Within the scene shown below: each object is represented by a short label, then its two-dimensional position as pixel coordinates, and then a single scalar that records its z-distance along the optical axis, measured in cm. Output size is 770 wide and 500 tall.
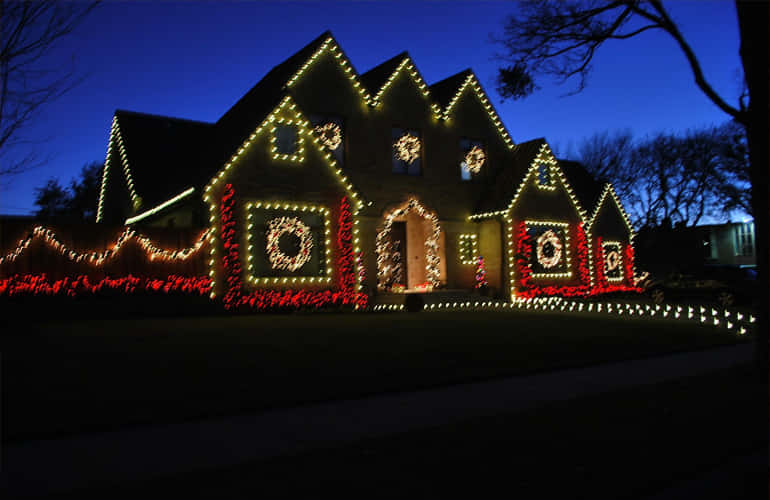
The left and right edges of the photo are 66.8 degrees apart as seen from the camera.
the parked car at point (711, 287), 2230
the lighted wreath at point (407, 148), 2242
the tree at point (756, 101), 875
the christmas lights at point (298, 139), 1745
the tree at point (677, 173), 3909
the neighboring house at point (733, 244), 5963
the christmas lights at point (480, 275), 2331
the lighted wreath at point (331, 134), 2062
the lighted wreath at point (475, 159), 2423
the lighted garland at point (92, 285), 1410
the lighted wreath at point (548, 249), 2442
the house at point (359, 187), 1738
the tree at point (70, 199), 5244
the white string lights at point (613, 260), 2831
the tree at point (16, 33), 820
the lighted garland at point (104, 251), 1423
